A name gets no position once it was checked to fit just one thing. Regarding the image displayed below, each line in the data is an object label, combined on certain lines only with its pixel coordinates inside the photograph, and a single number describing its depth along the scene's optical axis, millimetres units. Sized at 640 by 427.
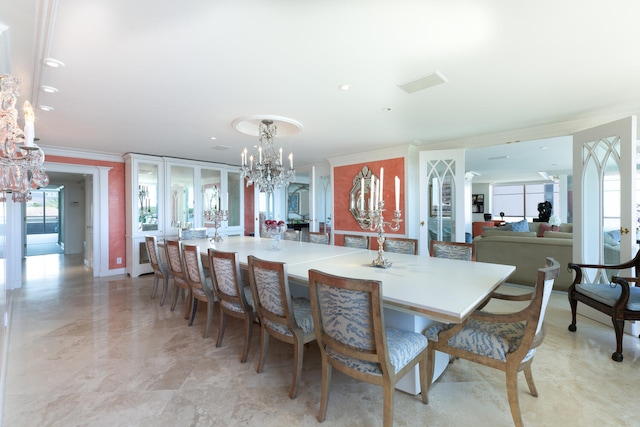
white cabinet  5262
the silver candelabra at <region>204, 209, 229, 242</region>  4055
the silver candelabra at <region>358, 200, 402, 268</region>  2191
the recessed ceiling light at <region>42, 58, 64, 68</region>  1938
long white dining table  1381
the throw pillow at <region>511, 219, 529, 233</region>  6999
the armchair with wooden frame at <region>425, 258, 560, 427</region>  1388
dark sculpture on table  9227
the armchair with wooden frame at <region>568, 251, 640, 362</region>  2225
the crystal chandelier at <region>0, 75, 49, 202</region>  1289
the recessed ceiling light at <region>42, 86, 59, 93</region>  2363
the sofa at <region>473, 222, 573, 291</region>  3875
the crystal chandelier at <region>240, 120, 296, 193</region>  3291
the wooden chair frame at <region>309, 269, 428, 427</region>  1303
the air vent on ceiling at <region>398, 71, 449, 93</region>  2254
